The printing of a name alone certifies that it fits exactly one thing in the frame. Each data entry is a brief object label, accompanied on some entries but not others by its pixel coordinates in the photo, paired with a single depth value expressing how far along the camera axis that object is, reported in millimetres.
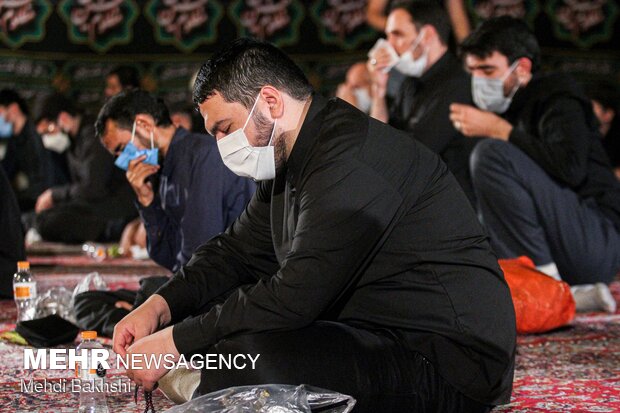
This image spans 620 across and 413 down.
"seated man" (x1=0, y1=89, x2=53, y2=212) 13859
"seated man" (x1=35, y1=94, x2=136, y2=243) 12451
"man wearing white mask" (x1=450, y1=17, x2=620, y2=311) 7117
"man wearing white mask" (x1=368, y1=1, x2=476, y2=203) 8120
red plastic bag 5965
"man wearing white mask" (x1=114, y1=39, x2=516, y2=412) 3660
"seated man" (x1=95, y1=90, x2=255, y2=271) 6130
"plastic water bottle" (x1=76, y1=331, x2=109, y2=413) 4354
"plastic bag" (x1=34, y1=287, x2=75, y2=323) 6896
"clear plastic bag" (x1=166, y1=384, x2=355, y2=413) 3597
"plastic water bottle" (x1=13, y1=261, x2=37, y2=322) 6585
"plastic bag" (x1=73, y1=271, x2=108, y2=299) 6834
